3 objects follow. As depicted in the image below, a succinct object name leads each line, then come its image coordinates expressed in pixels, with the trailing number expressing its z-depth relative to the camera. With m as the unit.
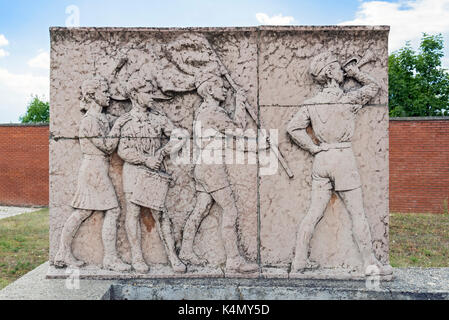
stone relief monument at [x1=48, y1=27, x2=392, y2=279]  3.67
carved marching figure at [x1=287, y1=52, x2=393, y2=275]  3.64
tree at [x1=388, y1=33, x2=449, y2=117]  18.70
